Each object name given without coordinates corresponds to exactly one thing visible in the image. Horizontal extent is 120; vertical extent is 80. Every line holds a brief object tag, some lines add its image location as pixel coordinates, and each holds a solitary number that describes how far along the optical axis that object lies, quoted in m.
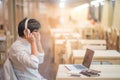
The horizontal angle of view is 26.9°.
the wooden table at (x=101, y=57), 4.15
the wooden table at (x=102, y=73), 2.65
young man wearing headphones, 2.04
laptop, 2.95
